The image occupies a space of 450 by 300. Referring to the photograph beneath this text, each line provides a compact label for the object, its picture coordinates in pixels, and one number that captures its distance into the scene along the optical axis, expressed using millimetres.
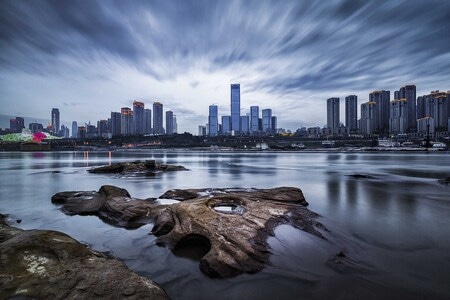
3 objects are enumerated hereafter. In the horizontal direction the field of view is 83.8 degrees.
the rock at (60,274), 3955
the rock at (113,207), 10547
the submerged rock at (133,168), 33844
